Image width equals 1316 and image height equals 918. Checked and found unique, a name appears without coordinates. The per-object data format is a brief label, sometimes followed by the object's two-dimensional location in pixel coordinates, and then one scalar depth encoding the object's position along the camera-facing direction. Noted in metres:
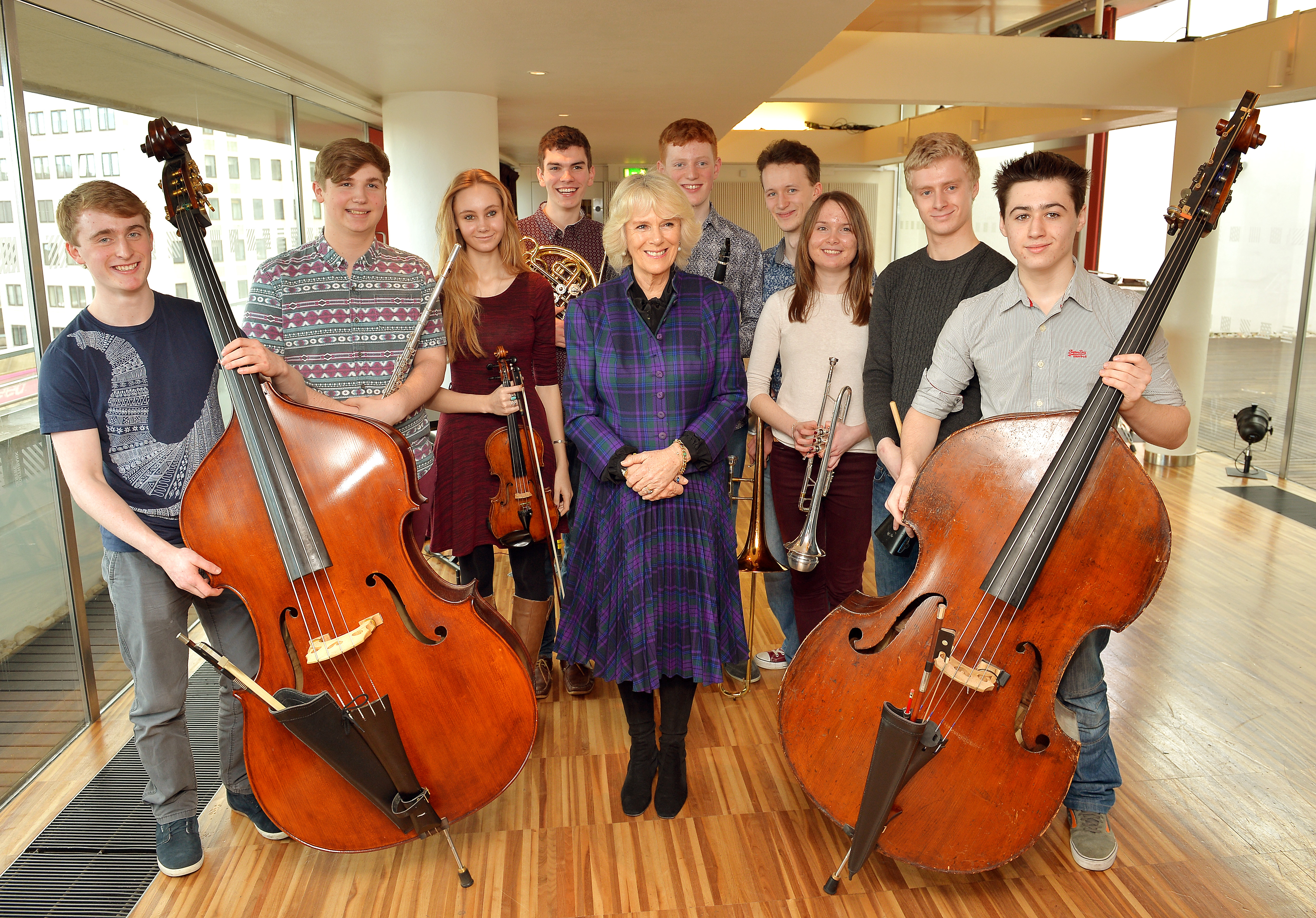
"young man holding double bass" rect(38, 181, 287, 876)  2.05
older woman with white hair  2.31
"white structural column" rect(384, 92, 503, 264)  5.85
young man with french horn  3.21
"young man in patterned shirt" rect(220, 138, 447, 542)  2.39
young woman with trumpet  2.73
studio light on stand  6.23
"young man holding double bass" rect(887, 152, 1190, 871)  2.05
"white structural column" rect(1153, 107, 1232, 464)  6.43
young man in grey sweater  2.47
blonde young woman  2.74
